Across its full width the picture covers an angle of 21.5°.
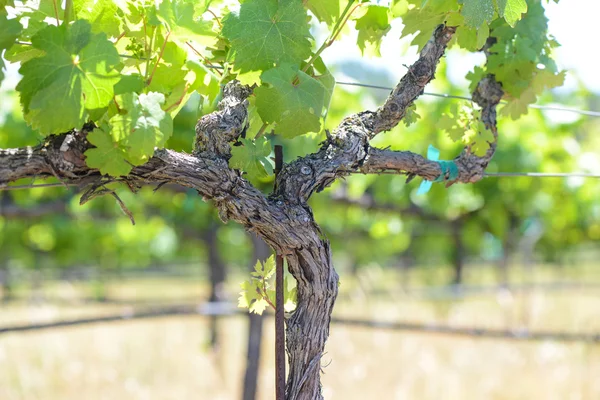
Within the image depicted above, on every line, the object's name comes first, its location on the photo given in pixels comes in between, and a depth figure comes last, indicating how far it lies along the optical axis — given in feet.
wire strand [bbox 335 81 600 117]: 8.05
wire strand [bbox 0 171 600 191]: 6.88
